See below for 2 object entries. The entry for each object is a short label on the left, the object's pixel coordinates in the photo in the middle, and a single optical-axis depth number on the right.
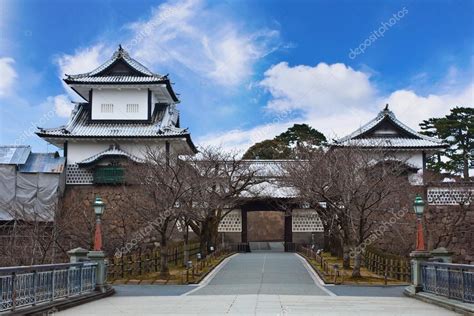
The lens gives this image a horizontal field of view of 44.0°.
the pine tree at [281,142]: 64.38
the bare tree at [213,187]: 31.47
